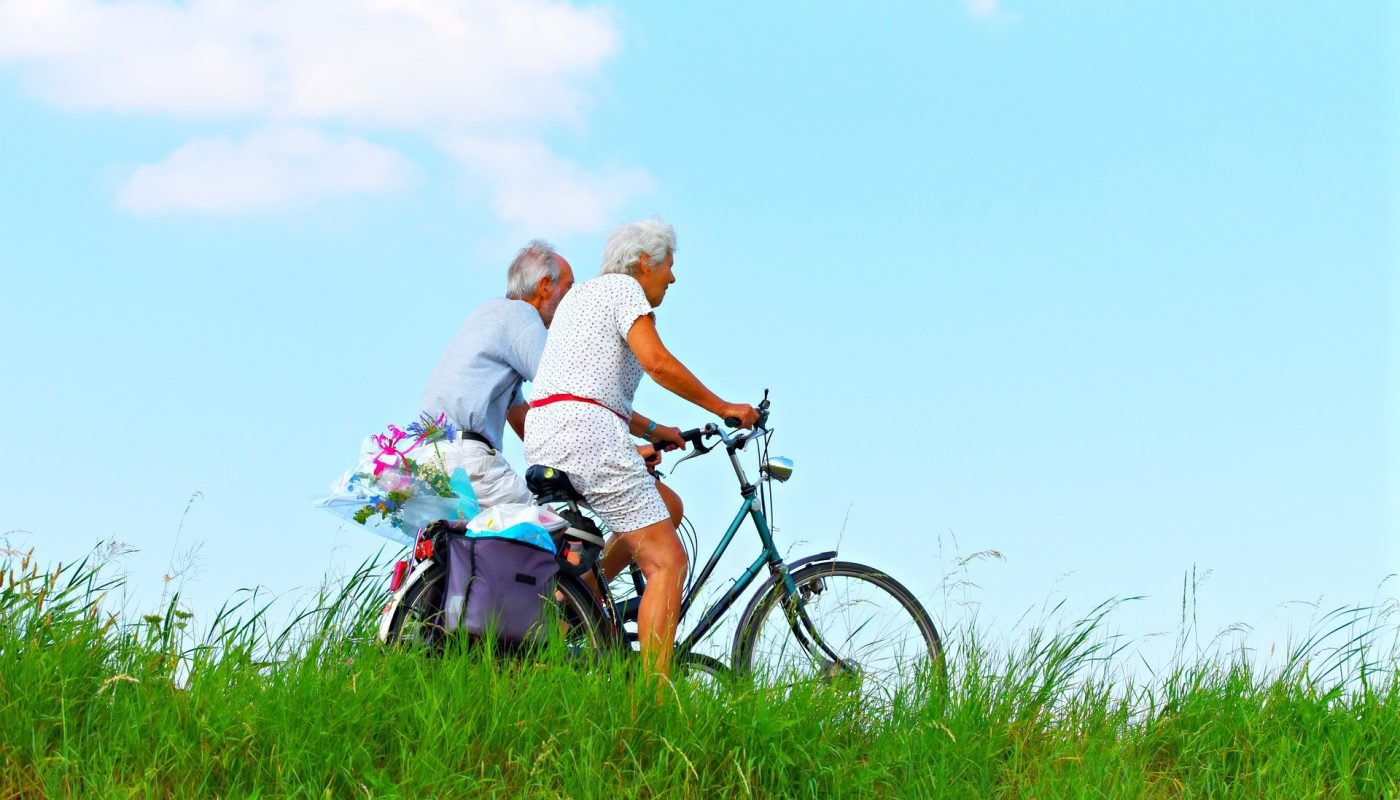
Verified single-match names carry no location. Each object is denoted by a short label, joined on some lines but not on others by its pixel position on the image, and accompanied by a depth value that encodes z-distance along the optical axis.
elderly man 13.54
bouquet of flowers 12.65
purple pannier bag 11.09
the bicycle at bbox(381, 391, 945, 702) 11.35
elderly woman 11.51
